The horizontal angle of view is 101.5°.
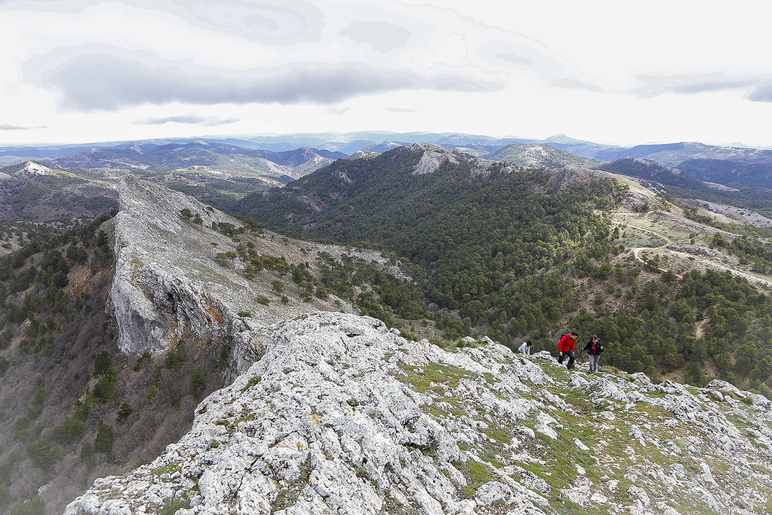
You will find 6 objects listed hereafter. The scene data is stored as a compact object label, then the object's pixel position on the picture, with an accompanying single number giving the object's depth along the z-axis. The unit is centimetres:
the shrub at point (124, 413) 3847
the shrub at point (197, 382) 3647
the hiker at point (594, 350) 3166
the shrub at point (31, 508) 2992
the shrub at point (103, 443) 3516
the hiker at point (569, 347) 3366
